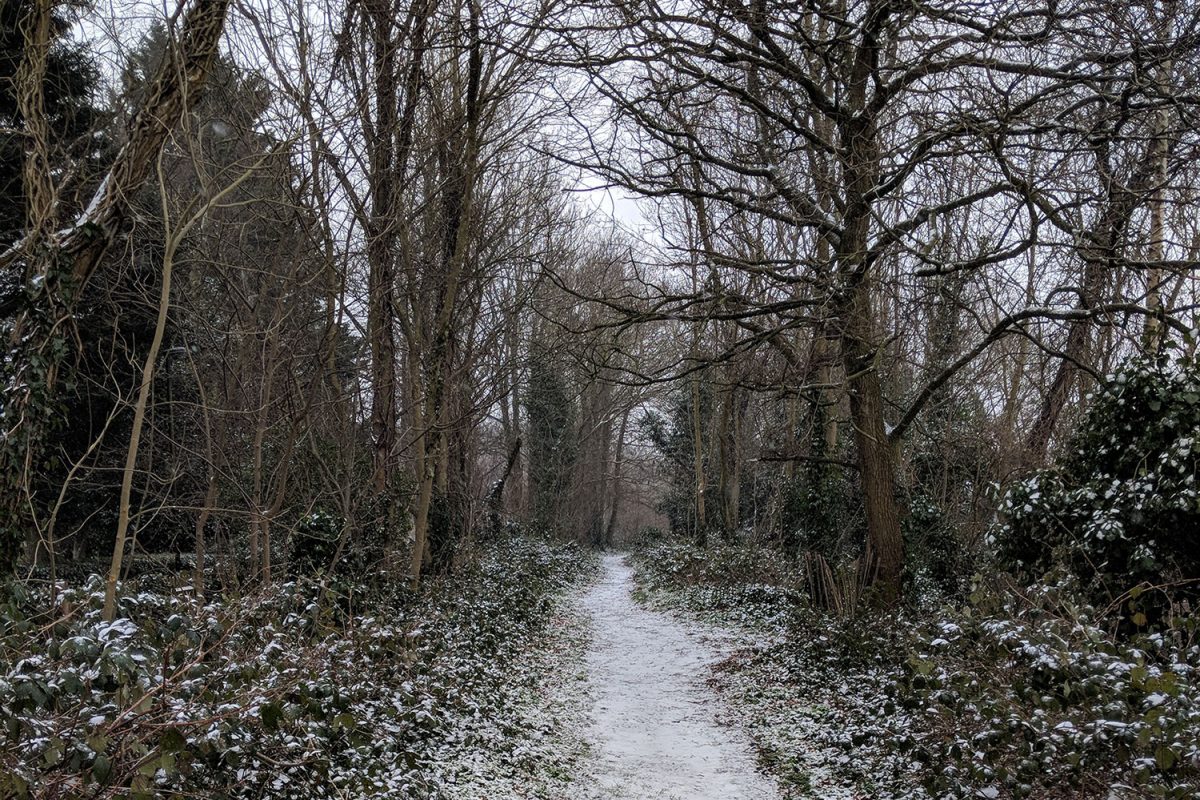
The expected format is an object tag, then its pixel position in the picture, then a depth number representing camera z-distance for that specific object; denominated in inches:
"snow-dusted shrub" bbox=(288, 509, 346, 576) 348.2
